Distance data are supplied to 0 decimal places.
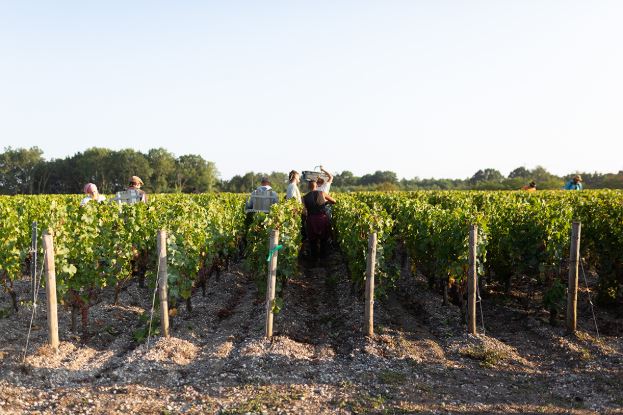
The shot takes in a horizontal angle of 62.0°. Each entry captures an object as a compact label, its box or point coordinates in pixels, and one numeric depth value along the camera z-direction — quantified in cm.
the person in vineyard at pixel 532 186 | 1837
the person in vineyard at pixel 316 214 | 1134
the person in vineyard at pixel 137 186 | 1089
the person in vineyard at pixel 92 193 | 1013
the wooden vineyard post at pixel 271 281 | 662
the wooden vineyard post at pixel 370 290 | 679
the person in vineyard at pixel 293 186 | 1198
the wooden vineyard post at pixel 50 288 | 618
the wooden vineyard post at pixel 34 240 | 668
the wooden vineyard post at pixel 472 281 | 696
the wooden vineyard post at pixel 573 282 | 707
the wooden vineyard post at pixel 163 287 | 654
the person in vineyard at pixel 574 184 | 1816
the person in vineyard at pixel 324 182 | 1169
